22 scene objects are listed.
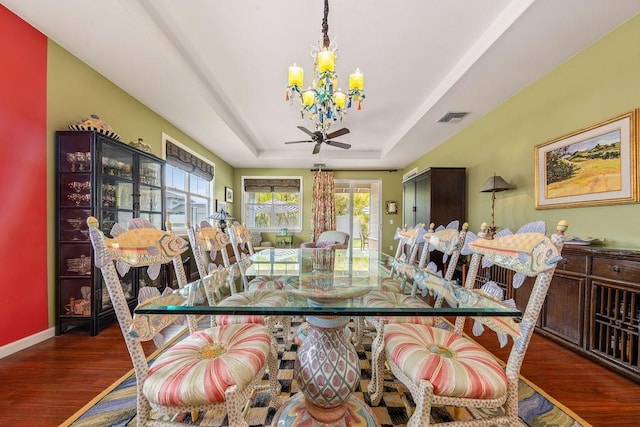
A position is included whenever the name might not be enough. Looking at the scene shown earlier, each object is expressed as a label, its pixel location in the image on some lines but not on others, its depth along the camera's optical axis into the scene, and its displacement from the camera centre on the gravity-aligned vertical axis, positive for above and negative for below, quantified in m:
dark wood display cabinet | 2.26 -0.13
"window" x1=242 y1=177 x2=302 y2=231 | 6.96 +0.22
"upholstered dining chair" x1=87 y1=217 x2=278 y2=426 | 0.91 -0.59
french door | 7.04 +0.05
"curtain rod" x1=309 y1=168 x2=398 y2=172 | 6.92 +1.12
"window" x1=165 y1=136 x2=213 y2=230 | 4.12 +0.44
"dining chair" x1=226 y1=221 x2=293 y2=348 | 1.58 -0.44
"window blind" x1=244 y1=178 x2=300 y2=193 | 6.94 +0.69
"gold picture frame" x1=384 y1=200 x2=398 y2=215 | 6.86 +0.14
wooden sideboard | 1.72 -0.68
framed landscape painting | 1.91 +0.41
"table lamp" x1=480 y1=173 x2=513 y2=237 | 2.99 +0.32
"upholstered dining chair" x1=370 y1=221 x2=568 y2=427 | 0.96 -0.60
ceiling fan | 3.37 +0.98
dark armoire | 4.03 +0.28
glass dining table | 0.98 -0.41
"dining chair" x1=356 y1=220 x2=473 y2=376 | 1.19 -0.39
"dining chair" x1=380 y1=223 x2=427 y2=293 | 1.55 -0.42
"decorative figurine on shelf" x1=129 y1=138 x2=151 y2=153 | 2.96 +0.74
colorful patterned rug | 1.32 -1.05
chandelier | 1.99 +1.08
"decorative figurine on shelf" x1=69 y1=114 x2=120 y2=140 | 2.29 +0.75
